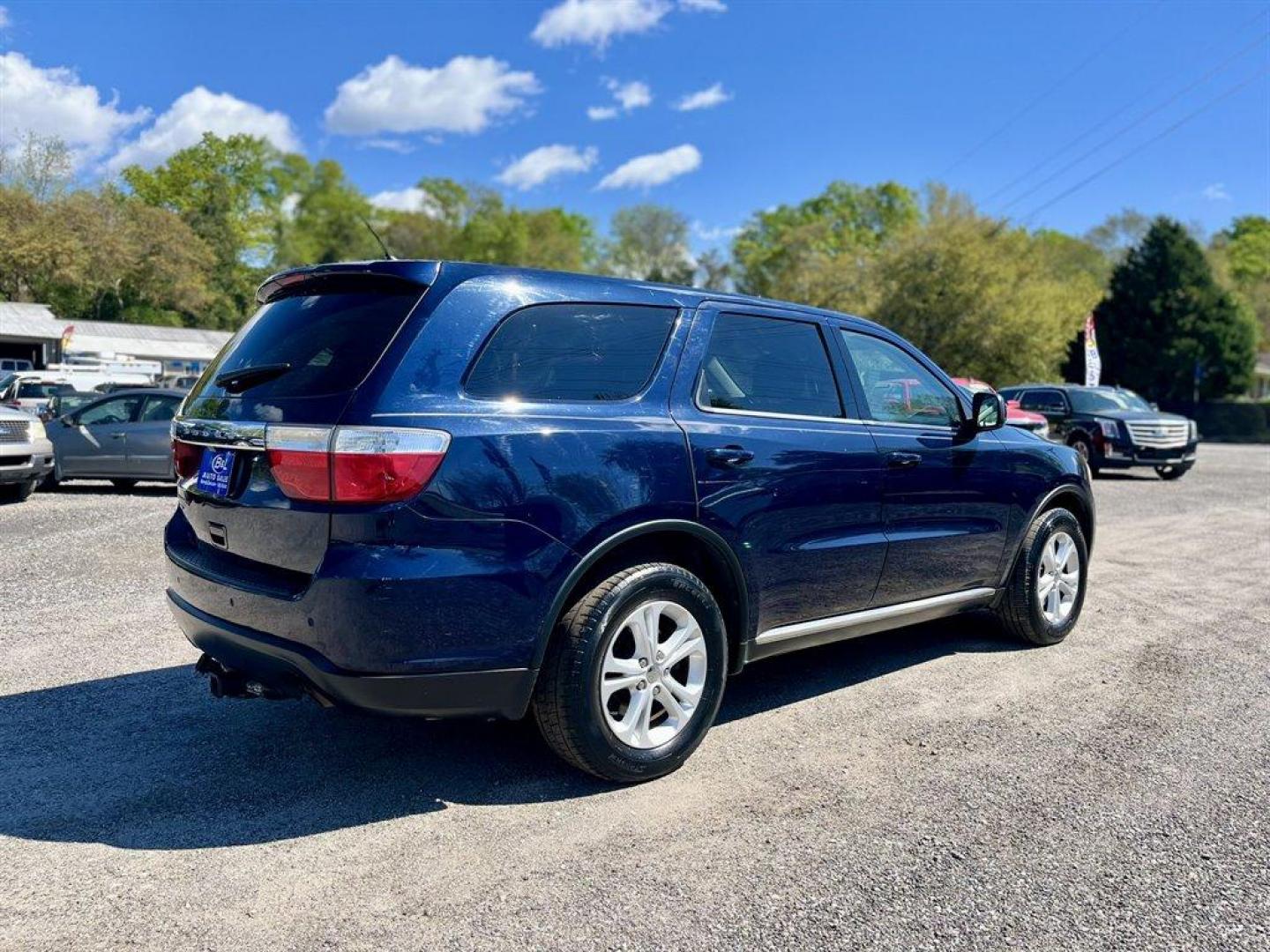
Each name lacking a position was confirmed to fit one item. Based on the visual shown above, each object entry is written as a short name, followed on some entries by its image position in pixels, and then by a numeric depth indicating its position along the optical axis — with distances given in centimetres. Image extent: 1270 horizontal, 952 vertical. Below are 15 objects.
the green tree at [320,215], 9075
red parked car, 1566
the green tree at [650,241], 8012
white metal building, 5222
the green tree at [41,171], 5912
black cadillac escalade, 1706
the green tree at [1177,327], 4319
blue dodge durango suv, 303
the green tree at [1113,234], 7081
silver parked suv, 1152
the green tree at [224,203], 7856
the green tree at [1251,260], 6222
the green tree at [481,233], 8681
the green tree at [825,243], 5066
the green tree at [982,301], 3894
